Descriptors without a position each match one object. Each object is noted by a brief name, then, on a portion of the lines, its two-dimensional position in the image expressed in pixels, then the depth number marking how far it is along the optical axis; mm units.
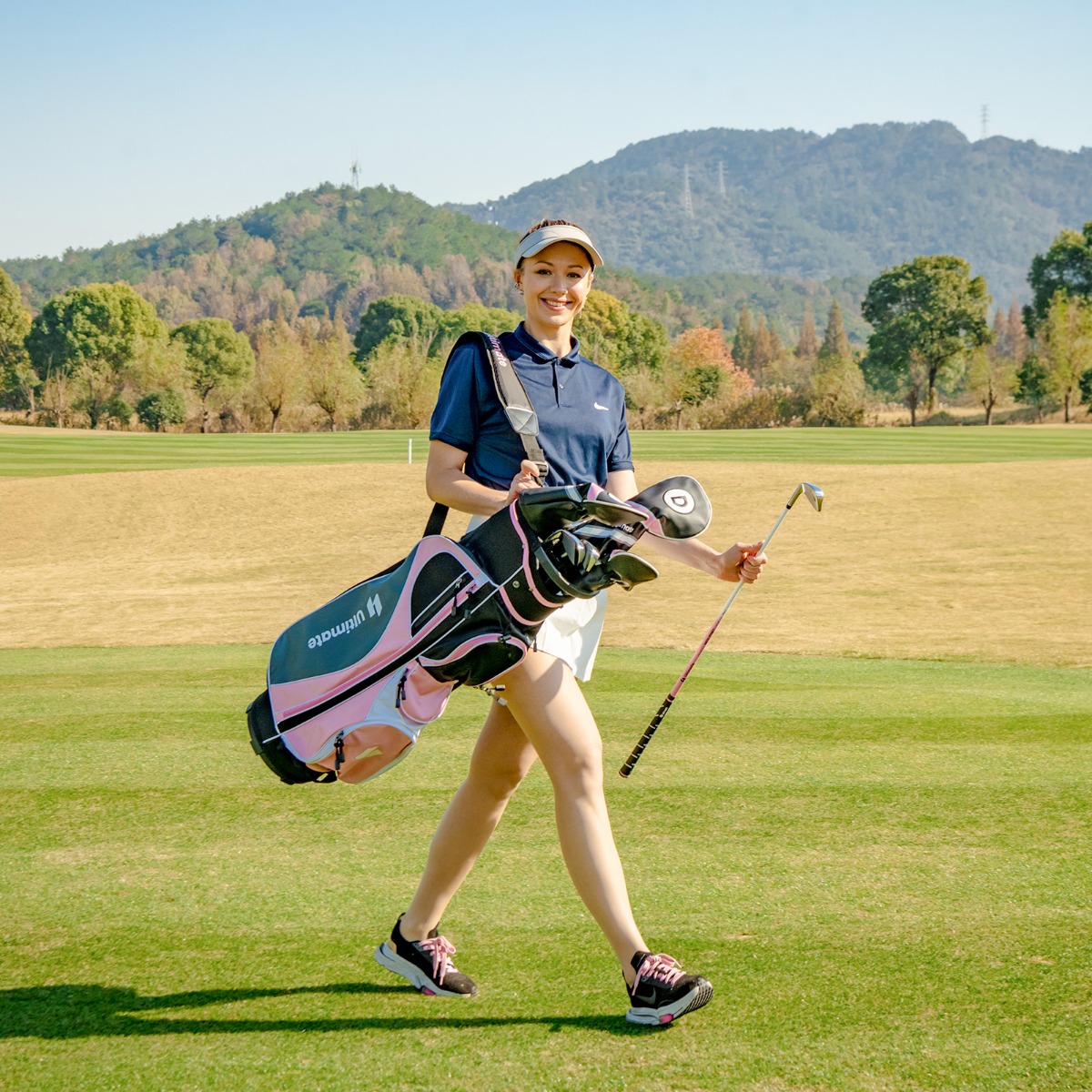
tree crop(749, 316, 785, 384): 180500
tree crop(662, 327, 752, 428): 83250
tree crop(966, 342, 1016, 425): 81312
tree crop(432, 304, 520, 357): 134800
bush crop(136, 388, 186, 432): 79875
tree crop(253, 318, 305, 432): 77875
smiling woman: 3408
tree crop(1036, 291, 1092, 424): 74938
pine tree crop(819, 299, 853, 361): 166988
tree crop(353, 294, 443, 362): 157500
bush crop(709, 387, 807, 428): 82250
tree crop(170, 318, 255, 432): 89000
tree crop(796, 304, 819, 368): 181125
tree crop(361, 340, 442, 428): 71812
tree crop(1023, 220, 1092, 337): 105812
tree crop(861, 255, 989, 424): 96581
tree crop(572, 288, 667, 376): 95456
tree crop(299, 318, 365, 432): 77000
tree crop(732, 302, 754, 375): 182875
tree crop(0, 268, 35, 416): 94625
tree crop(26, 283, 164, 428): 94375
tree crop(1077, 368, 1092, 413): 73750
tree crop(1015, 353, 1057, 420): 76562
